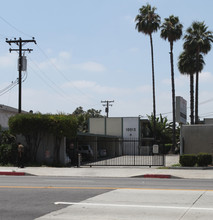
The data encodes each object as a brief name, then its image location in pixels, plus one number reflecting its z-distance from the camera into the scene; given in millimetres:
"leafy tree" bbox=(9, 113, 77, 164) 27656
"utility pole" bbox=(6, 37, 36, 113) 34719
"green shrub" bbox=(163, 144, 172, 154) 63153
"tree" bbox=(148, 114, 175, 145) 67062
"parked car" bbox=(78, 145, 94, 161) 40375
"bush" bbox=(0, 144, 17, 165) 27688
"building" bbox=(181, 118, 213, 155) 29688
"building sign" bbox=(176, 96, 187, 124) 32531
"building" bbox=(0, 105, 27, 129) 43594
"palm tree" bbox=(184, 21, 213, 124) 49719
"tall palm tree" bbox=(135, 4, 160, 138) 57438
